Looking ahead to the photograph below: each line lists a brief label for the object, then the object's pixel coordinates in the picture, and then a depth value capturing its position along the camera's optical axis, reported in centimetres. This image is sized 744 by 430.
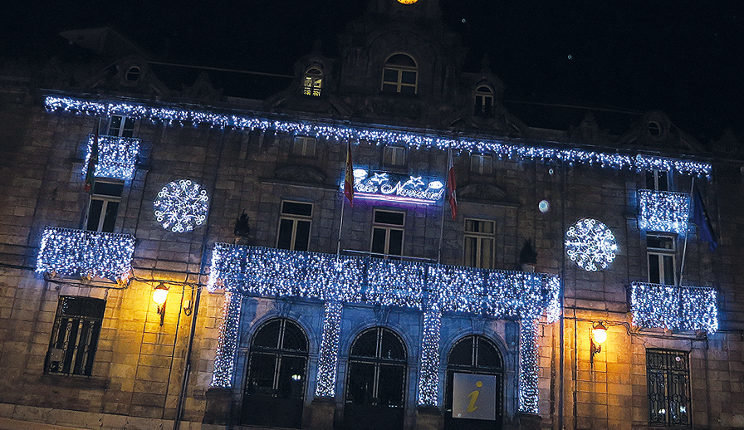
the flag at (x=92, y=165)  2011
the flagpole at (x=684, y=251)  2113
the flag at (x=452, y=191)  2031
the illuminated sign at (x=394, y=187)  2112
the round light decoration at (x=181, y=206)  2088
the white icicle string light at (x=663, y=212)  2167
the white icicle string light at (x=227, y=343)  1945
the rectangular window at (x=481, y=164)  2214
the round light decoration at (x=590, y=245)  2122
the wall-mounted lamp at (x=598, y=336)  1966
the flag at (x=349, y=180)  2017
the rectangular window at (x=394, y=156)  2197
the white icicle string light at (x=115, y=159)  2128
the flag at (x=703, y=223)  2055
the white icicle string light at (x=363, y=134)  2186
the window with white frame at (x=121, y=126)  2194
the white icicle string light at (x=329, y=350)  1964
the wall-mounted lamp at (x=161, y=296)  1922
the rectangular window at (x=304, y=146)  2200
